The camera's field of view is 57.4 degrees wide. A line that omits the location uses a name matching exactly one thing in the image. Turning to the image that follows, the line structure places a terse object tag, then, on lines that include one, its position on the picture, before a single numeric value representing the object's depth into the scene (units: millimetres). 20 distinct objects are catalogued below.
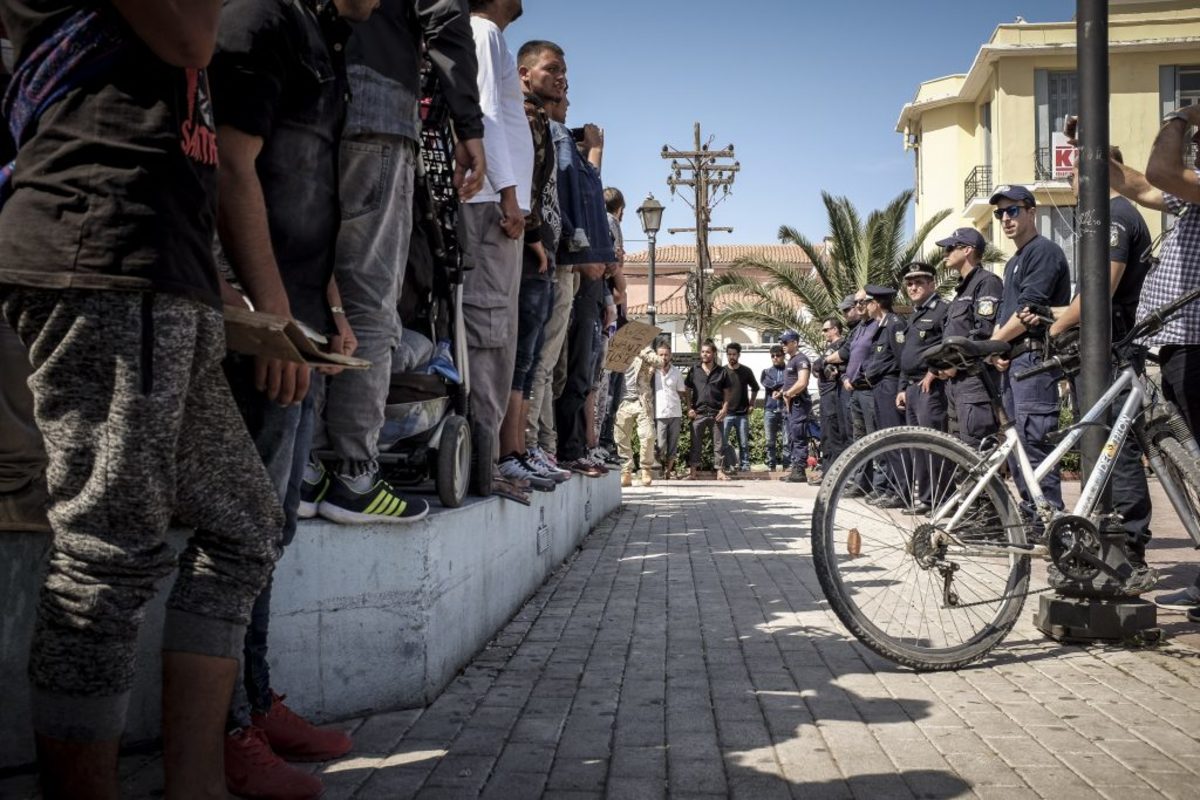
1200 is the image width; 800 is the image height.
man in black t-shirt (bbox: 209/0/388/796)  2539
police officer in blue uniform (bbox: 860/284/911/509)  11055
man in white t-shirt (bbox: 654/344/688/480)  18953
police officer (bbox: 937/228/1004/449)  7383
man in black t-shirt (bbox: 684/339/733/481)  20422
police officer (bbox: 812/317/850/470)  14914
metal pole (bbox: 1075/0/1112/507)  4723
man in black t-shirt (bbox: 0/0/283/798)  1921
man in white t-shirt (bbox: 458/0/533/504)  5141
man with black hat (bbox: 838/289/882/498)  12211
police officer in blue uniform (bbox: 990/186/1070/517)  6918
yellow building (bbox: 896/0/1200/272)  34906
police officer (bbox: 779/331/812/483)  18734
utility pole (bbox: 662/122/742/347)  40750
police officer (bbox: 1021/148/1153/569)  5711
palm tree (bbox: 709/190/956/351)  30000
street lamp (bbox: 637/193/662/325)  21234
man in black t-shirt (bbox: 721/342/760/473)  20453
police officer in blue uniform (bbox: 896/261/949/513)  9117
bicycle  4316
